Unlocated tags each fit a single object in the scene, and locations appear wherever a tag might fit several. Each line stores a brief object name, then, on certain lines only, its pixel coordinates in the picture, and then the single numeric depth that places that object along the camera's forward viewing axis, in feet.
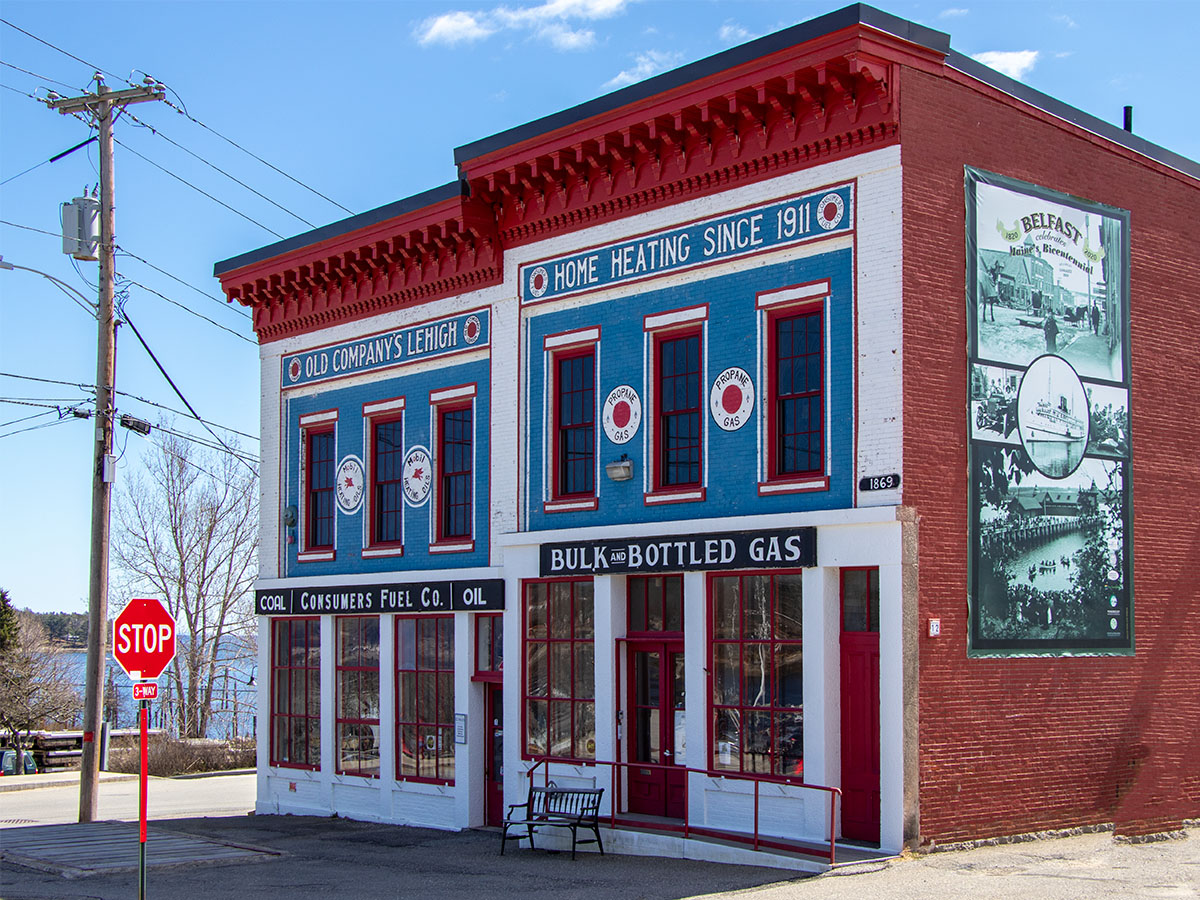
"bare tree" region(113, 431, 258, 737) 174.29
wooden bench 58.13
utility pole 76.48
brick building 53.36
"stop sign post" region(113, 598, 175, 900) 46.19
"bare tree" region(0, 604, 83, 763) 131.13
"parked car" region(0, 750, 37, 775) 121.08
